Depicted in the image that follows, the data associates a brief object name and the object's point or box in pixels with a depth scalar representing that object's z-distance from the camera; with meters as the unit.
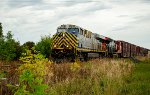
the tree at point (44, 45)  36.99
